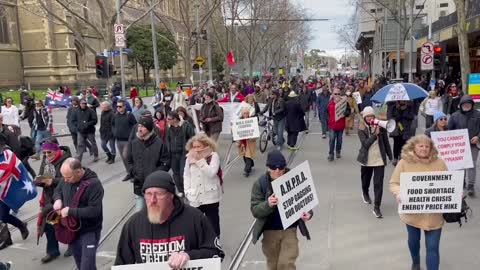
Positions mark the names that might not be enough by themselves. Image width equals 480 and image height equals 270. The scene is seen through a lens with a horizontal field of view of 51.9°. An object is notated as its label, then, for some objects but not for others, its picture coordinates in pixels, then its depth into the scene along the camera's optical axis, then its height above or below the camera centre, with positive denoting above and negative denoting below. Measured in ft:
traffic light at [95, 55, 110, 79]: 57.77 +1.95
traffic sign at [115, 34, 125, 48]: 55.93 +4.76
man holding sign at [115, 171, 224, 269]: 9.71 -3.08
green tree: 180.96 +12.21
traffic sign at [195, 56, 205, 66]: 89.97 +3.36
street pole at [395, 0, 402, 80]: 102.96 +4.36
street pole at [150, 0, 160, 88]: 82.38 +3.67
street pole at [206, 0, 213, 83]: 103.30 +4.18
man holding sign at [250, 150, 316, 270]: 14.40 -4.37
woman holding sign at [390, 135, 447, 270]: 15.74 -3.94
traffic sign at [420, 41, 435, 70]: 56.18 +1.76
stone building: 162.40 +11.87
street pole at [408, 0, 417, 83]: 76.69 +1.75
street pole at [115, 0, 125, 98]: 58.15 +5.81
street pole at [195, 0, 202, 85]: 93.61 +10.37
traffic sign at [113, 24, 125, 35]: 56.54 +6.08
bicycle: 44.62 -5.29
